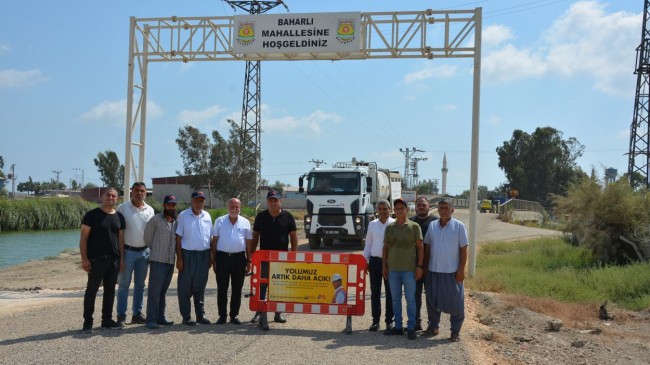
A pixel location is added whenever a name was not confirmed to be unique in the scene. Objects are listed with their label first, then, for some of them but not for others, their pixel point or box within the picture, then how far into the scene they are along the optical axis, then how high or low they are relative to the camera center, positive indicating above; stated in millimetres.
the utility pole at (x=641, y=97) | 42281 +7571
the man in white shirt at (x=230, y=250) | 9383 -716
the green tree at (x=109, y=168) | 98562 +4347
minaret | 132638 +6574
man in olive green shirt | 8844 -708
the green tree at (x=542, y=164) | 97125 +6787
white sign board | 15717 +4123
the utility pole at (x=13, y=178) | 103962 +2778
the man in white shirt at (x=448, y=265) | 8734 -794
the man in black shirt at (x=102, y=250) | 8695 -721
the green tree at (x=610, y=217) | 20000 -169
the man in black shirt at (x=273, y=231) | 9531 -440
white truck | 23812 +2
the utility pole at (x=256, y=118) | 45875 +6306
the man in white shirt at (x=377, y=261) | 9359 -827
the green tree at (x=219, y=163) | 57056 +3273
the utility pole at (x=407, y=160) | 97344 +6814
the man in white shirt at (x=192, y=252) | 9289 -762
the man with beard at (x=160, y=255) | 9172 -806
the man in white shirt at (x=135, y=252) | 9195 -774
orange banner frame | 9344 -1158
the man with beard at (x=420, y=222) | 9289 -234
